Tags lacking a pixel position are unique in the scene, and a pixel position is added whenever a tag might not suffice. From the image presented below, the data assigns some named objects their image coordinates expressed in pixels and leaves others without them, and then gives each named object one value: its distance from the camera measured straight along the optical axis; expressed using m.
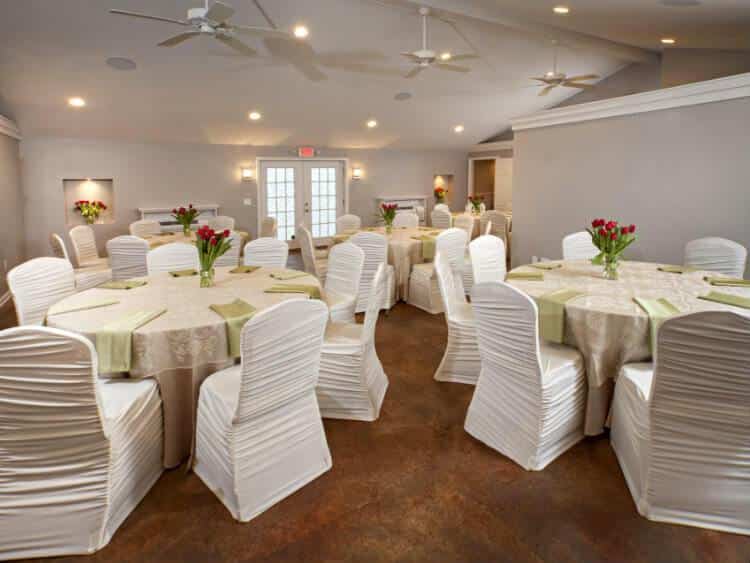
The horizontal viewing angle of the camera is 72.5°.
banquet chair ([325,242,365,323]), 3.99
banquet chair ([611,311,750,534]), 2.04
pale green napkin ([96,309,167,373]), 2.49
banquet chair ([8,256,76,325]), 3.38
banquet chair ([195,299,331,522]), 2.18
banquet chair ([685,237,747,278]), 4.13
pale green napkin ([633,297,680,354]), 2.72
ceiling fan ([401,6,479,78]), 5.70
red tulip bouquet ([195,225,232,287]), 3.36
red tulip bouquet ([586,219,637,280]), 3.56
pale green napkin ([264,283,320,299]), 3.29
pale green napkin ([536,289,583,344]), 2.97
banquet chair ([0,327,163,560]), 1.88
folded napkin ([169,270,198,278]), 3.84
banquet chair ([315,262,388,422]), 3.17
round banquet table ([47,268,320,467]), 2.54
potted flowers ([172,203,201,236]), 6.56
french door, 10.48
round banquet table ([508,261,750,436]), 2.81
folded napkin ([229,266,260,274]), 3.96
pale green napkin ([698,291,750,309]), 2.89
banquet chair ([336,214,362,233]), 7.87
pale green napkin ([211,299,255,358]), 2.68
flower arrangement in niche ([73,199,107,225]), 8.26
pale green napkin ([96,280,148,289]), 3.40
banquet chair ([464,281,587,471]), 2.62
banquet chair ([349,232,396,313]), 5.52
